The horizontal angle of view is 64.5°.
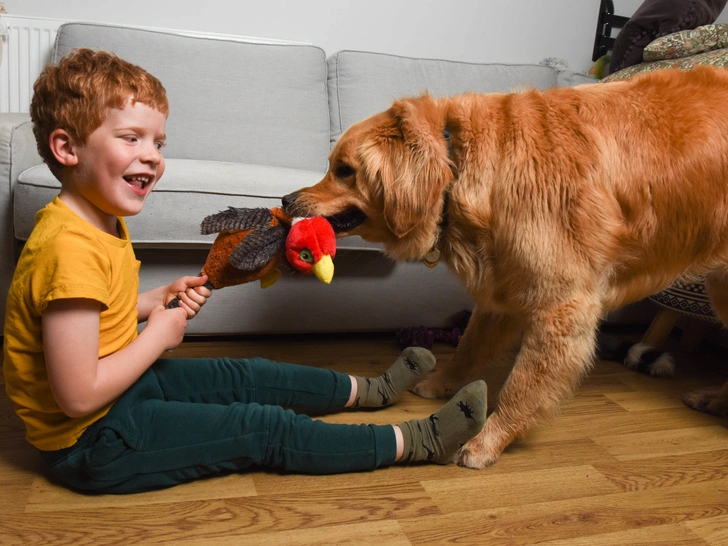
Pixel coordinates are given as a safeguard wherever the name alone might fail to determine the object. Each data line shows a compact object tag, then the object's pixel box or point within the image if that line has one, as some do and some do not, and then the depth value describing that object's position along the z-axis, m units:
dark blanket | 2.68
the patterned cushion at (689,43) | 2.34
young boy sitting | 1.08
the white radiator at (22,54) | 2.75
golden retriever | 1.39
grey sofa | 1.80
